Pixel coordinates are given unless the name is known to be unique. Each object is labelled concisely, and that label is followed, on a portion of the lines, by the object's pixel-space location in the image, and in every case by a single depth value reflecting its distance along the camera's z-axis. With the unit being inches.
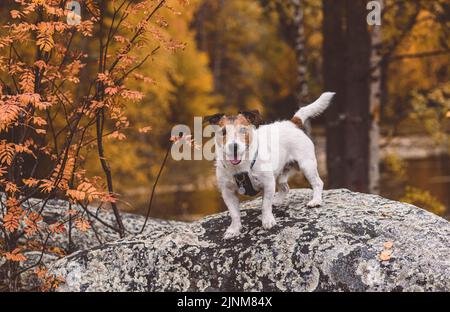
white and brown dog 206.1
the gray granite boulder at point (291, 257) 193.5
